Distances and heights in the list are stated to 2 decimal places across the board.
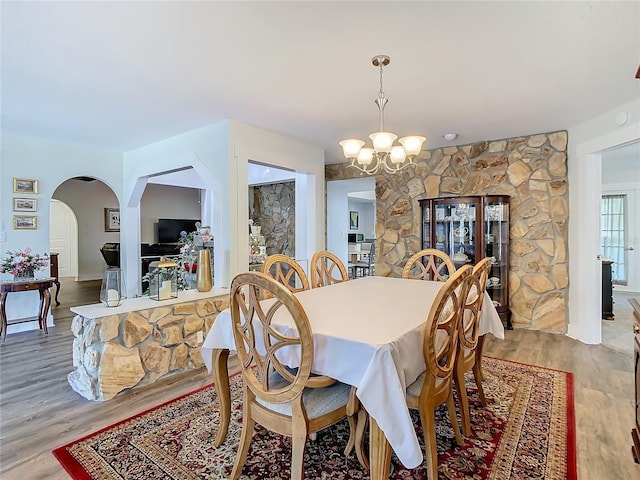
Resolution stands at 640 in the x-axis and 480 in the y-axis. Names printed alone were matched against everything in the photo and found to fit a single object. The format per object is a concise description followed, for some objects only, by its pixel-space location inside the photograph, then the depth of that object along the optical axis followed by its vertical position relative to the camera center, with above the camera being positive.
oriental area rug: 1.76 -1.21
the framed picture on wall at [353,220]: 12.73 +0.50
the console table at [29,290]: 3.99 -0.67
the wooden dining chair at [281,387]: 1.43 -0.70
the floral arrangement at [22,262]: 4.13 -0.31
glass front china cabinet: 4.37 -0.03
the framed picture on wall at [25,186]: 4.28 +0.64
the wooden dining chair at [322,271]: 3.12 -0.35
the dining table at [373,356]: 1.36 -0.54
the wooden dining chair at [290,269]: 2.62 -0.27
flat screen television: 9.05 +0.19
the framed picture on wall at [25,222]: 4.32 +0.18
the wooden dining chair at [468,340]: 1.98 -0.63
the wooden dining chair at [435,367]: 1.52 -0.64
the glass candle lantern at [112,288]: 2.81 -0.43
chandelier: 2.31 +0.62
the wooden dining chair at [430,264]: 3.06 -0.28
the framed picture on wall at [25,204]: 4.30 +0.40
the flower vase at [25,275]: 4.16 -0.47
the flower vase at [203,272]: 3.45 -0.37
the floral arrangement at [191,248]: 3.81 -0.15
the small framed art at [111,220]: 9.05 +0.41
